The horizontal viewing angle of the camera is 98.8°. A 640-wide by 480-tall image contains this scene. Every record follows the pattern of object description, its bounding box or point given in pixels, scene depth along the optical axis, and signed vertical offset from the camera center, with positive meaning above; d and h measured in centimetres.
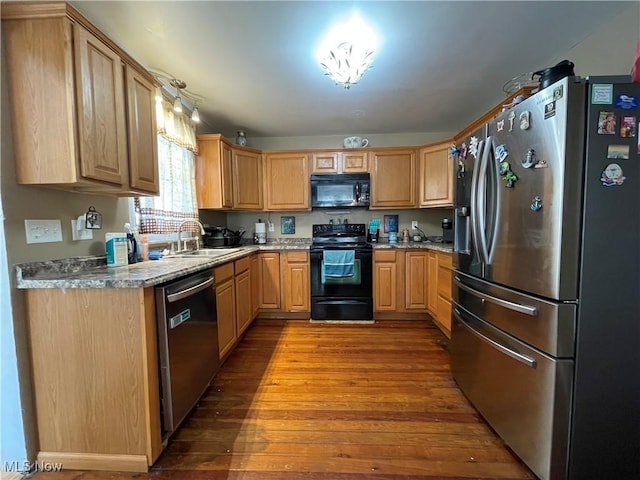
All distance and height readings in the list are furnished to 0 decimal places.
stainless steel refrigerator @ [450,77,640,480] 107 -24
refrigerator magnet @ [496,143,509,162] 137 +35
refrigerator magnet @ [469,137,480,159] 165 +46
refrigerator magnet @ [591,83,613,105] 106 +49
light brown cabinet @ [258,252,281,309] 336 -69
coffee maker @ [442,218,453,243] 351 -11
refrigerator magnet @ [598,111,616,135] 107 +38
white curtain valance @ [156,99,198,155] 233 +91
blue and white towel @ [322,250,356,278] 326 -45
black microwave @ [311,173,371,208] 359 +44
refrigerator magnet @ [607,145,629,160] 107 +27
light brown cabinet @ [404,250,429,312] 328 -70
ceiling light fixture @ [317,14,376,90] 175 +116
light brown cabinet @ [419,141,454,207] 332 +58
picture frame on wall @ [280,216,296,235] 402 -1
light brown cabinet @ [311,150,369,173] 363 +82
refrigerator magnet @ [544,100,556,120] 112 +46
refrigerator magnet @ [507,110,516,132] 133 +50
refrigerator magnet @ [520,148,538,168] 121 +28
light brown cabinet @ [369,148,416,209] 361 +59
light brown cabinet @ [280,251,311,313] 339 -76
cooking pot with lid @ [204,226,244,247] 324 -15
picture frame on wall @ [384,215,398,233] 394 +1
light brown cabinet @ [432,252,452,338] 271 -73
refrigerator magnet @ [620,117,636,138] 106 +36
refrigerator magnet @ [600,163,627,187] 107 +17
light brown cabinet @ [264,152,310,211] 366 +60
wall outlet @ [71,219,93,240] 158 -4
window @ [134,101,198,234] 232 +44
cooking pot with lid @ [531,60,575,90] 123 +67
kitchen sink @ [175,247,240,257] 254 -27
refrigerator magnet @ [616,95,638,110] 106 +46
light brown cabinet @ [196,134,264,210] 311 +60
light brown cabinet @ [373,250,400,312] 333 -70
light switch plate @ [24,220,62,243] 134 -2
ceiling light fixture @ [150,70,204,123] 224 +122
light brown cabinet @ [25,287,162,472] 128 -70
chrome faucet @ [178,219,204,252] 253 -20
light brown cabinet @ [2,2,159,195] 124 +62
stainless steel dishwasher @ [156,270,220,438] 137 -66
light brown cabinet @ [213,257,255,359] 217 -69
